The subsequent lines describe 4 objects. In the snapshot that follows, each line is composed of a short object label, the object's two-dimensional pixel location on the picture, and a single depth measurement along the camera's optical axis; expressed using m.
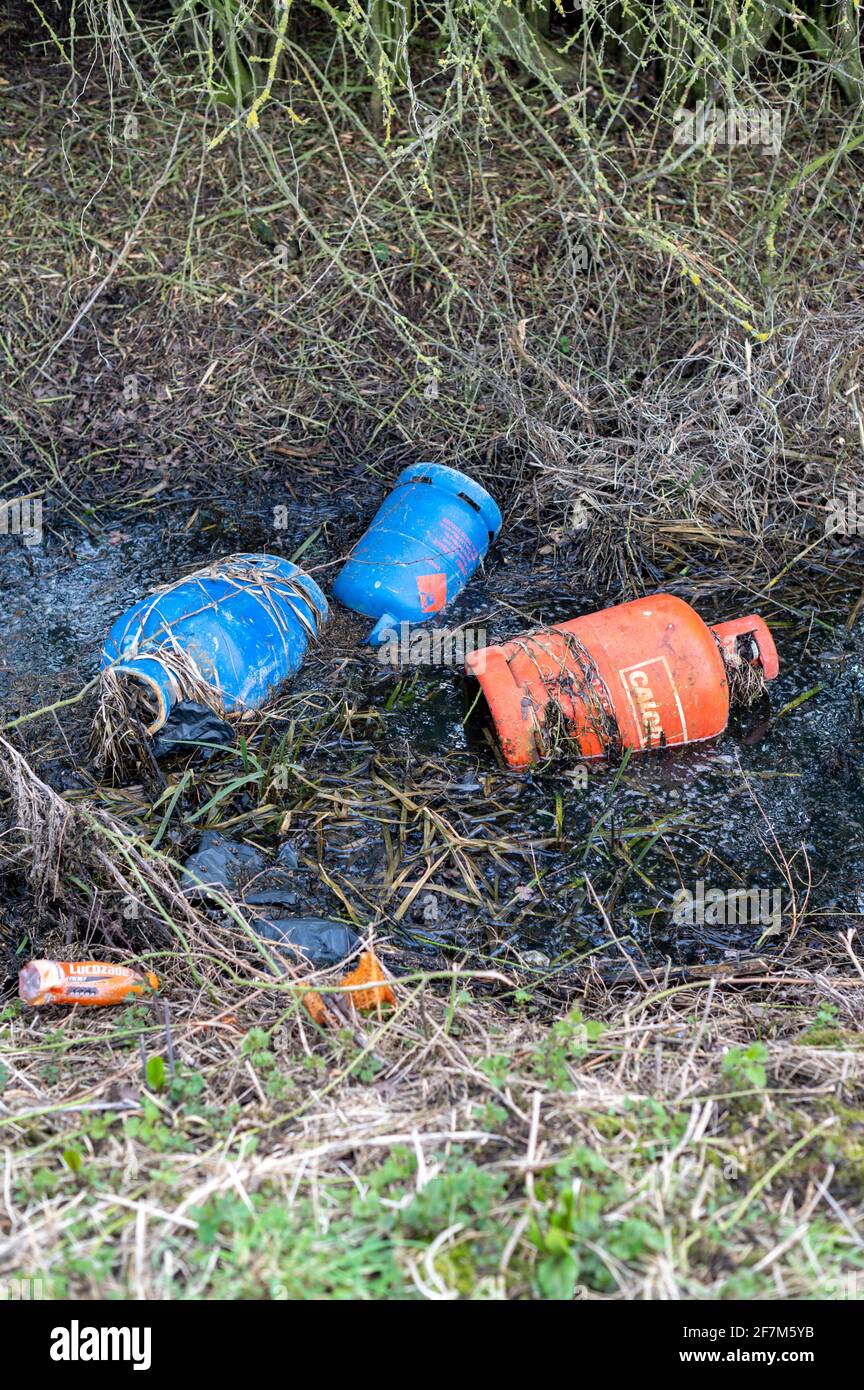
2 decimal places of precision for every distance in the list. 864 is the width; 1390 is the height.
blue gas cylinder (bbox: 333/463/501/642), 3.78
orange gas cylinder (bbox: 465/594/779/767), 3.24
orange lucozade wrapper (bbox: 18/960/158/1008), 2.33
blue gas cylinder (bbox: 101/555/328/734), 3.18
